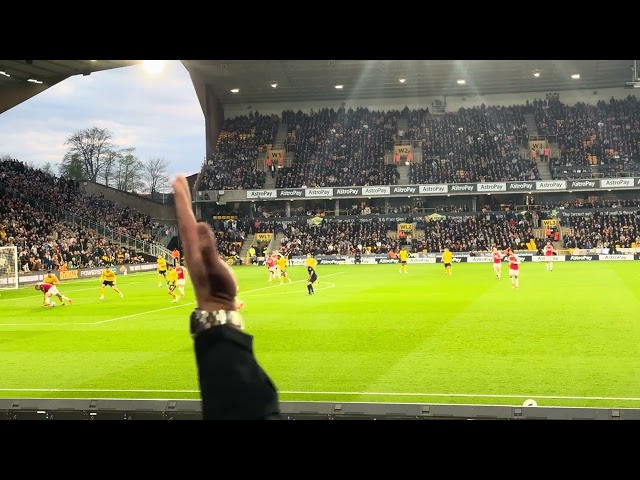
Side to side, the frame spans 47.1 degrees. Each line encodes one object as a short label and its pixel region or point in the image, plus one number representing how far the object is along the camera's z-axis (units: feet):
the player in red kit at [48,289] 80.79
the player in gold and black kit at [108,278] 87.45
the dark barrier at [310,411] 30.58
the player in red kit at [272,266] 112.37
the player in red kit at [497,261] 100.01
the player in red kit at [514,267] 86.69
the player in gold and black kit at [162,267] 105.90
